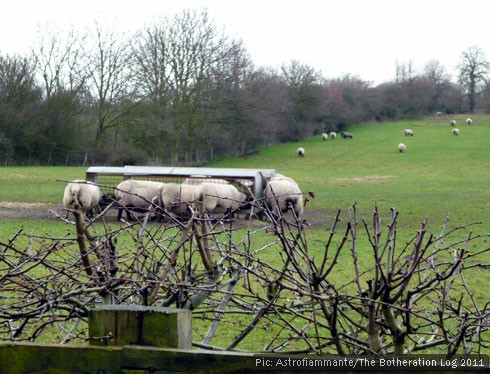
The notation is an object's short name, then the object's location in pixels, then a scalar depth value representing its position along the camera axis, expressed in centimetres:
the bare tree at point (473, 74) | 9500
